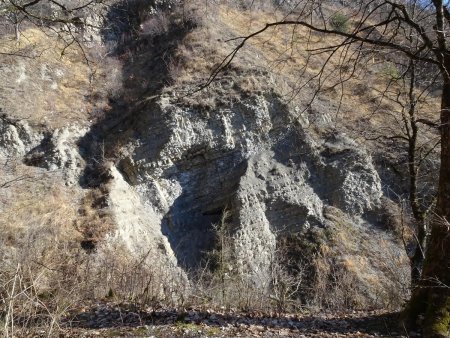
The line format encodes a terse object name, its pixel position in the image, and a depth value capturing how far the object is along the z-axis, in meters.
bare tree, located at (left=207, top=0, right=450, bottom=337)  4.27
